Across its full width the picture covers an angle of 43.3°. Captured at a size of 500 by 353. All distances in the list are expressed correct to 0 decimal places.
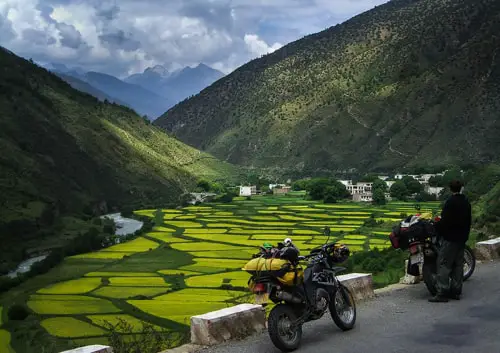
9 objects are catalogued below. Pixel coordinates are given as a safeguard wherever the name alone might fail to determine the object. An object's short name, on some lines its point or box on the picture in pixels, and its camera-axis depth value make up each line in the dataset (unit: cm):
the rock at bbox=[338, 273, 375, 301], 1127
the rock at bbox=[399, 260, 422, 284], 1273
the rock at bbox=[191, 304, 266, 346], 870
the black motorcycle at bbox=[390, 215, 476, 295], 1130
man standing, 1080
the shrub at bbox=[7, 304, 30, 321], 3422
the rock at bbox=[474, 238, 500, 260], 1570
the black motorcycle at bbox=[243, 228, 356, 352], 835
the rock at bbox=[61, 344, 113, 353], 734
